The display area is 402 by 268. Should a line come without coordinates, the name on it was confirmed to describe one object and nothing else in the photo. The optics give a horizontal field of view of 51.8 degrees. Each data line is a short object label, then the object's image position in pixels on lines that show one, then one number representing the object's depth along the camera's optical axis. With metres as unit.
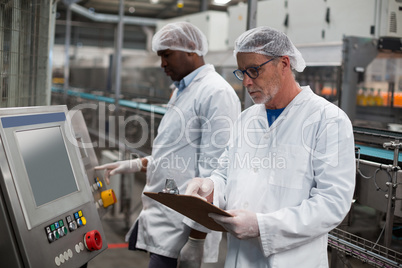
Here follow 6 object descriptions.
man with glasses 1.22
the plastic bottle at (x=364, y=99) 3.48
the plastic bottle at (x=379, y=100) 3.46
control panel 1.13
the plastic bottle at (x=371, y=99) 3.47
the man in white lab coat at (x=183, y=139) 1.93
